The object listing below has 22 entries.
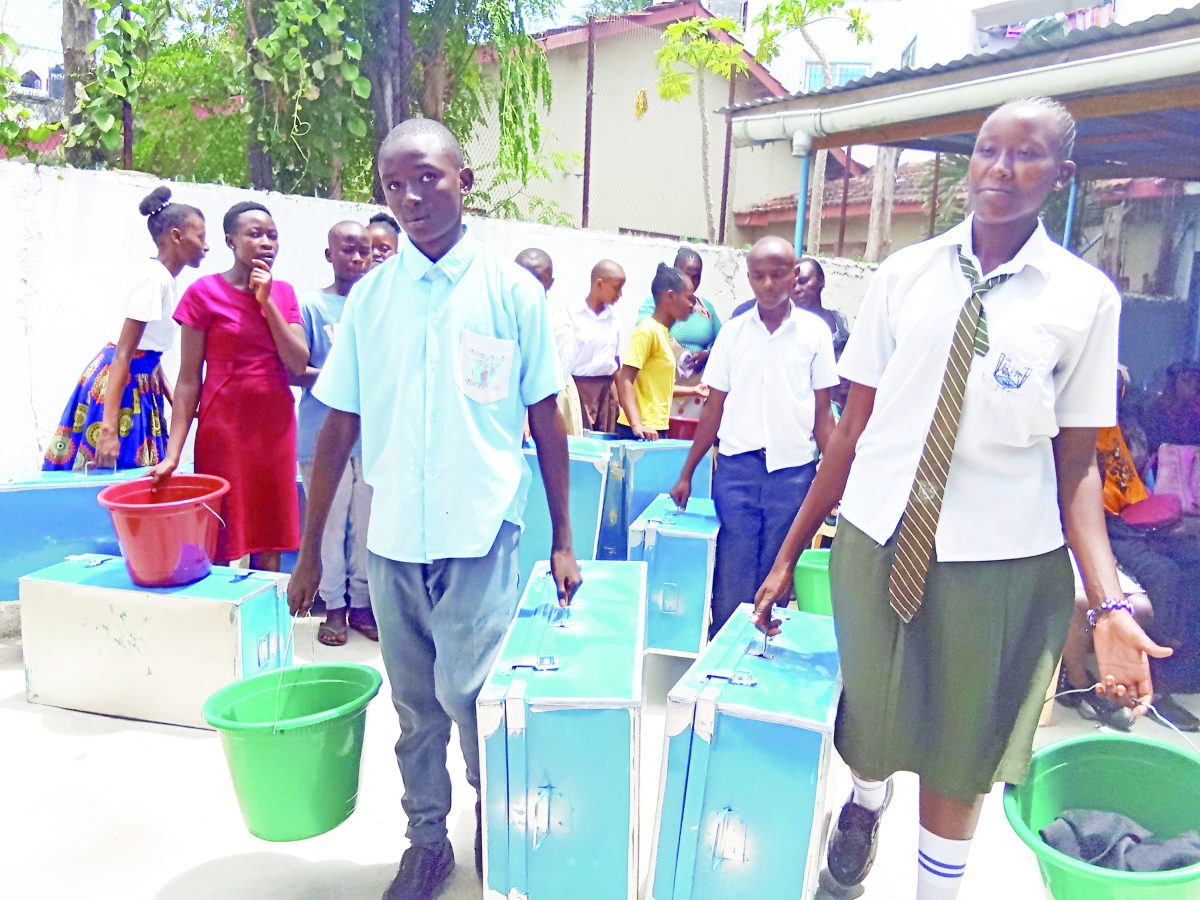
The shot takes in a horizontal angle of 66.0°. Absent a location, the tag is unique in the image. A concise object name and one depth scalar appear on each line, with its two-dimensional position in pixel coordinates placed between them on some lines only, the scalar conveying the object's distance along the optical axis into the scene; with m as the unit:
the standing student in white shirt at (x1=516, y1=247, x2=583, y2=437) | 4.92
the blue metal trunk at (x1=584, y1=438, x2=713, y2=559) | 4.49
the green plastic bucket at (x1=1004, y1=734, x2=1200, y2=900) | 1.99
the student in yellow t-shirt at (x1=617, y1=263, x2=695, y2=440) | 4.83
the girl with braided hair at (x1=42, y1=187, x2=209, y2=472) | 3.71
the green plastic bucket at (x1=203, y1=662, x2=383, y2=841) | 2.21
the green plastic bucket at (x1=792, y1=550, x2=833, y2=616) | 3.66
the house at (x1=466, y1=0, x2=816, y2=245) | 8.59
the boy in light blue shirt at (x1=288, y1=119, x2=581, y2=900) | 2.16
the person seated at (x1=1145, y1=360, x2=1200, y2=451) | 4.49
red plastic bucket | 3.17
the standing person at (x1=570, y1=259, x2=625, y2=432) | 5.34
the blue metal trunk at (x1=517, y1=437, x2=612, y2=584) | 4.25
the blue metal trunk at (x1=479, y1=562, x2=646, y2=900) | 2.02
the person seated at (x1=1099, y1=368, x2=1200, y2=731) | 3.97
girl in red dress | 3.56
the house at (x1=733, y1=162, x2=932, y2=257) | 13.70
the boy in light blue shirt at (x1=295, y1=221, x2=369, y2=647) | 3.99
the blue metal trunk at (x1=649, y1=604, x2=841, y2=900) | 2.05
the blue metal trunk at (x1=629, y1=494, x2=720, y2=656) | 3.82
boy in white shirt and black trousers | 3.49
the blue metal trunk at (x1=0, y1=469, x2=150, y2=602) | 3.64
